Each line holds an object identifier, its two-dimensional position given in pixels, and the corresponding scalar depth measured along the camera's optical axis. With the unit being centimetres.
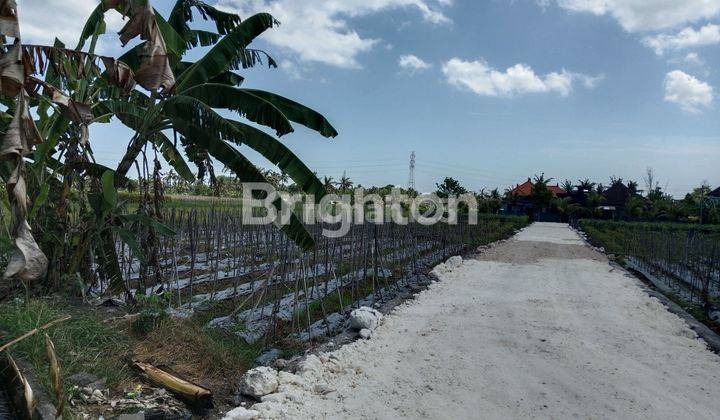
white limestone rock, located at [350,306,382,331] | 537
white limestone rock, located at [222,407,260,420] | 313
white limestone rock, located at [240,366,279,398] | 349
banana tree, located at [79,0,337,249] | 466
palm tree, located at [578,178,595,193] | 4789
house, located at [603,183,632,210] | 4403
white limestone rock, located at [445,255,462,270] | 1053
